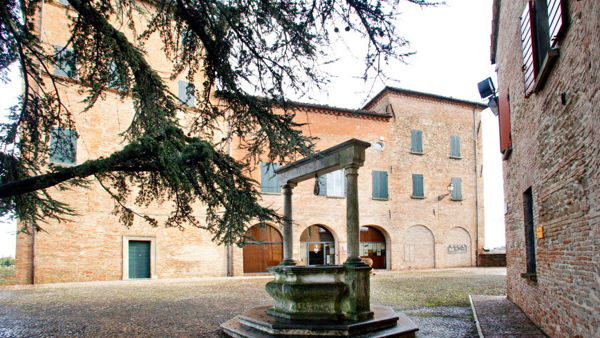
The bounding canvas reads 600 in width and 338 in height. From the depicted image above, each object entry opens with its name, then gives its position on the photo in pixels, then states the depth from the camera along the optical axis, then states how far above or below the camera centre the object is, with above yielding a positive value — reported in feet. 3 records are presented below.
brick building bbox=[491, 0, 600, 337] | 13.83 +2.07
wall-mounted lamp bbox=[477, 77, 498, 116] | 39.02 +10.50
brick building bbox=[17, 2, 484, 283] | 52.47 +0.63
